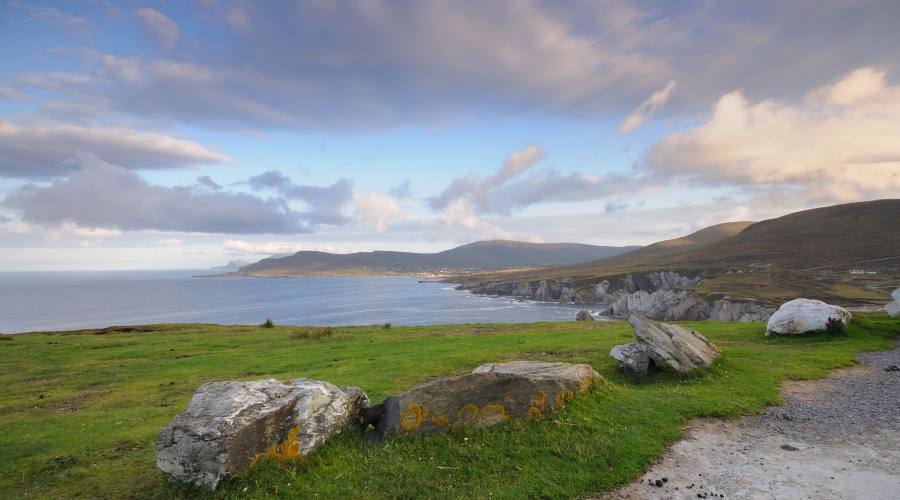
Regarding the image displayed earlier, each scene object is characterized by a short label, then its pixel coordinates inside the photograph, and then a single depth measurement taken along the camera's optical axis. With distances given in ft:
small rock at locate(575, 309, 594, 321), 260.21
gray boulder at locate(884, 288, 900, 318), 101.09
